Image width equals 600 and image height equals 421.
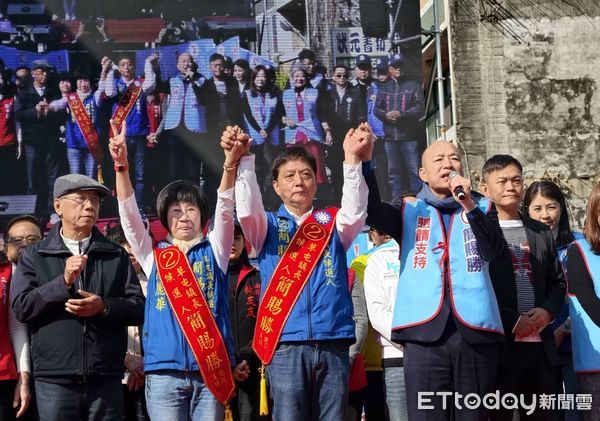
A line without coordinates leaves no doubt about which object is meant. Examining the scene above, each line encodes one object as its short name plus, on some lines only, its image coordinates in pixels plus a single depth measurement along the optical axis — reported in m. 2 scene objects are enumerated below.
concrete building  11.91
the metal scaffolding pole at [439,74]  11.77
